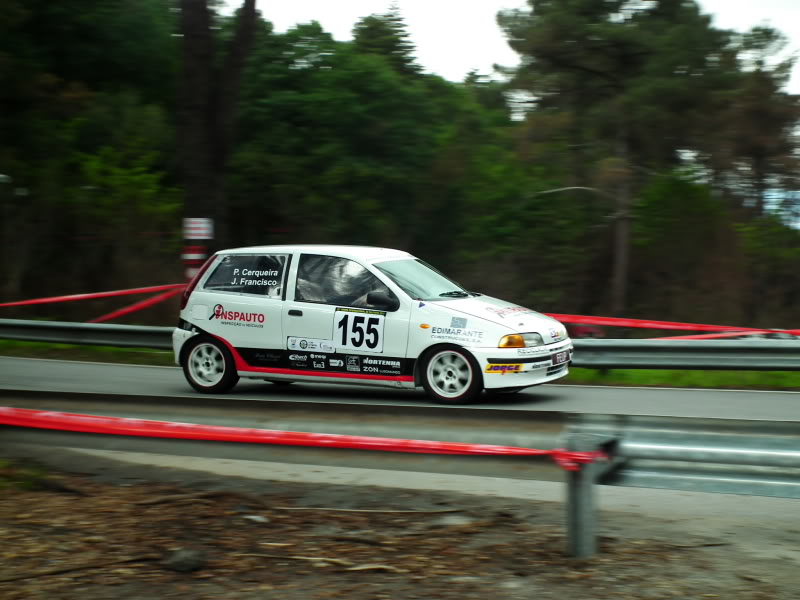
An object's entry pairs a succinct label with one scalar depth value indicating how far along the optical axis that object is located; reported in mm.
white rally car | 9820
